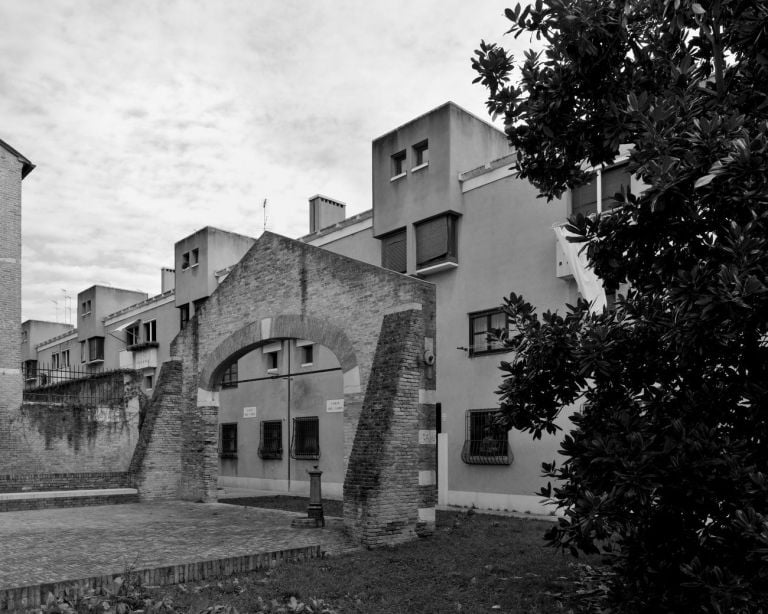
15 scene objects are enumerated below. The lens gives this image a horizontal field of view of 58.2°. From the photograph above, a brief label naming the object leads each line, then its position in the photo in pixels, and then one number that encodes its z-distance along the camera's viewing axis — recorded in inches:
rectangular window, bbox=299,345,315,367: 929.5
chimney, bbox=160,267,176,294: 1424.7
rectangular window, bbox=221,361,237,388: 1067.9
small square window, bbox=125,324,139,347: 1357.0
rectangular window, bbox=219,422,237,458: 1046.4
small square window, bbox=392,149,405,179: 800.3
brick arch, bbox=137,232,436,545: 443.2
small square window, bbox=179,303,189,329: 1182.9
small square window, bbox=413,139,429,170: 771.4
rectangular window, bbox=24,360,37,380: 1725.1
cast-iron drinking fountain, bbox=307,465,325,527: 475.2
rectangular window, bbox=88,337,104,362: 1505.9
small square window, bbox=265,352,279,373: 989.2
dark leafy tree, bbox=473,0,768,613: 169.6
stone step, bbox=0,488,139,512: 593.3
